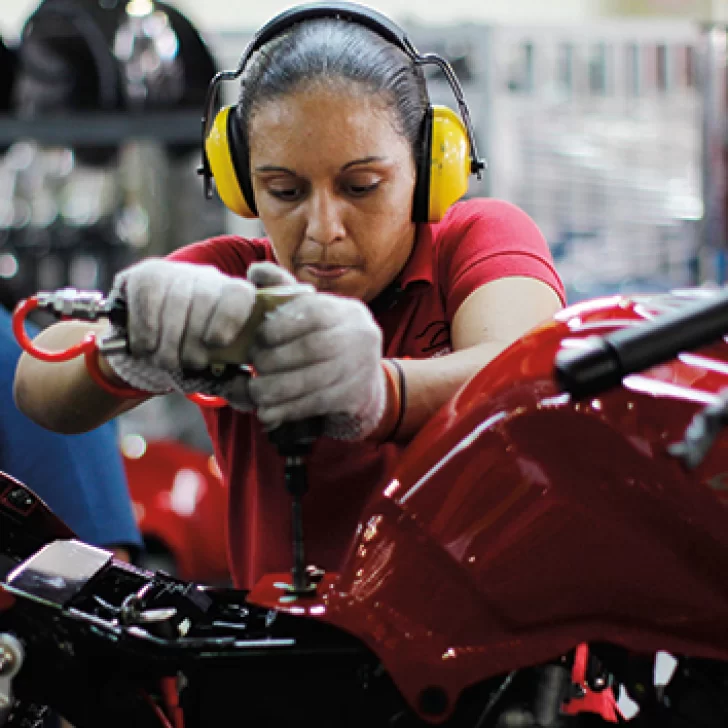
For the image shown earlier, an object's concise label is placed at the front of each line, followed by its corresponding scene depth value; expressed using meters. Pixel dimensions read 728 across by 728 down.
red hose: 1.51
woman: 1.69
